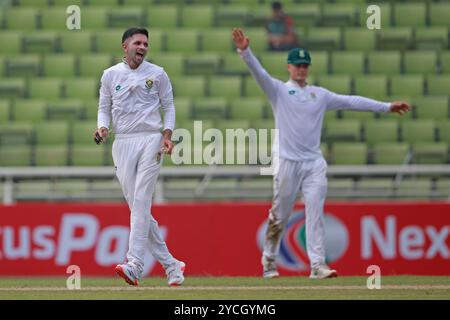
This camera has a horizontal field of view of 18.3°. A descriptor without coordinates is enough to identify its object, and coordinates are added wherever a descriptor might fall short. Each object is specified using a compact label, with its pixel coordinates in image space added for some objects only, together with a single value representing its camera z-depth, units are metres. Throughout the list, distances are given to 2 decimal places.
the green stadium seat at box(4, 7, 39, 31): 21.33
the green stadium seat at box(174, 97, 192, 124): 18.98
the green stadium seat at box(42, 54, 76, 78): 20.31
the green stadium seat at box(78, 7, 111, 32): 21.08
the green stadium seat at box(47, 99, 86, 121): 19.22
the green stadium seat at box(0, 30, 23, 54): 20.84
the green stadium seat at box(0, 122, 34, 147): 18.77
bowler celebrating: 11.11
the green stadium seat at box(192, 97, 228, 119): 19.03
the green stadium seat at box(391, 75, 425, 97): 19.67
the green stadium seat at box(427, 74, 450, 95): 19.83
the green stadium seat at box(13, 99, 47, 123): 19.41
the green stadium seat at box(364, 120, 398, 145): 18.81
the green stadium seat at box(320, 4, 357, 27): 20.97
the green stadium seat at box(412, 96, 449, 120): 19.41
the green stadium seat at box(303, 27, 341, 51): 20.38
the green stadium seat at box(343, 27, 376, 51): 20.64
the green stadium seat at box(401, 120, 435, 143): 18.91
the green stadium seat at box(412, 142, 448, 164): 18.36
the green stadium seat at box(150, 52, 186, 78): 19.95
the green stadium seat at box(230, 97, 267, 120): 19.23
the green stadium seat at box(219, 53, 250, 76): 19.98
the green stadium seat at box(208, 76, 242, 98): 19.77
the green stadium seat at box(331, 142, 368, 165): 18.22
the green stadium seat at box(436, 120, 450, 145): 18.94
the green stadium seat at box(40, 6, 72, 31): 21.20
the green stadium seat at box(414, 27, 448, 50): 20.70
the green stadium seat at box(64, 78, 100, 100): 19.67
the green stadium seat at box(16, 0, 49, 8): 21.70
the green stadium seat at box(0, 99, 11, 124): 19.45
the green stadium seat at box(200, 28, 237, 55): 20.59
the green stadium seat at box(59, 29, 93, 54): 20.62
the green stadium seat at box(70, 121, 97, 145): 18.84
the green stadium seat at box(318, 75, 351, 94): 19.45
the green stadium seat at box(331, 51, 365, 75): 20.09
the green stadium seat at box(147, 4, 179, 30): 21.11
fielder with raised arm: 13.03
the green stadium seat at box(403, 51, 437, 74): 20.33
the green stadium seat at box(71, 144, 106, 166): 18.17
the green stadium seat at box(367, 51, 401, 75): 20.17
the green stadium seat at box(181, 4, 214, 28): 21.06
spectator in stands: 20.11
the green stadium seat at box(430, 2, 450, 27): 21.22
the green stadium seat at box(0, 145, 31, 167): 17.91
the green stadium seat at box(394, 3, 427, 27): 21.16
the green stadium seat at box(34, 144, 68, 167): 17.98
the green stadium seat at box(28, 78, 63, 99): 19.86
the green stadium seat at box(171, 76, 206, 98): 19.62
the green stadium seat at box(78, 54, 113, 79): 20.08
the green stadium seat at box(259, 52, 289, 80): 19.81
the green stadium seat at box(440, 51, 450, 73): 20.23
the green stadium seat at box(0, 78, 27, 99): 19.80
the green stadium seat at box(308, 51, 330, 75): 20.03
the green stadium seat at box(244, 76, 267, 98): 19.80
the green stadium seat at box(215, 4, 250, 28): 20.86
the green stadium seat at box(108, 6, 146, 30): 20.95
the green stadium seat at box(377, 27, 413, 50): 20.64
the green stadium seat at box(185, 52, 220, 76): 20.06
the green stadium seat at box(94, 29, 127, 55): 20.55
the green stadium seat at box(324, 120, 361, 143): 18.72
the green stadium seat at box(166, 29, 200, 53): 20.53
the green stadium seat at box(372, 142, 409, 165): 18.22
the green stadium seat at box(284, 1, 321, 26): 20.86
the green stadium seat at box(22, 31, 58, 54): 20.70
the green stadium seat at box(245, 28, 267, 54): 20.36
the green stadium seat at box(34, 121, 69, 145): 18.91
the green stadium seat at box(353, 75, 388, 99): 19.48
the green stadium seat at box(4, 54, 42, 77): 20.31
